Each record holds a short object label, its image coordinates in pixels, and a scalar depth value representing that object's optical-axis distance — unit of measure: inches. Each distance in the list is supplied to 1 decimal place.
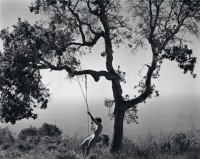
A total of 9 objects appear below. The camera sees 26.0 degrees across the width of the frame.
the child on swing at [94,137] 676.7
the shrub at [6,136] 1071.8
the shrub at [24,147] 900.7
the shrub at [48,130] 1343.9
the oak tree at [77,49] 754.2
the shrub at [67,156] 713.0
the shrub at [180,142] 845.8
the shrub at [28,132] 1328.7
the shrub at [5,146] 947.7
